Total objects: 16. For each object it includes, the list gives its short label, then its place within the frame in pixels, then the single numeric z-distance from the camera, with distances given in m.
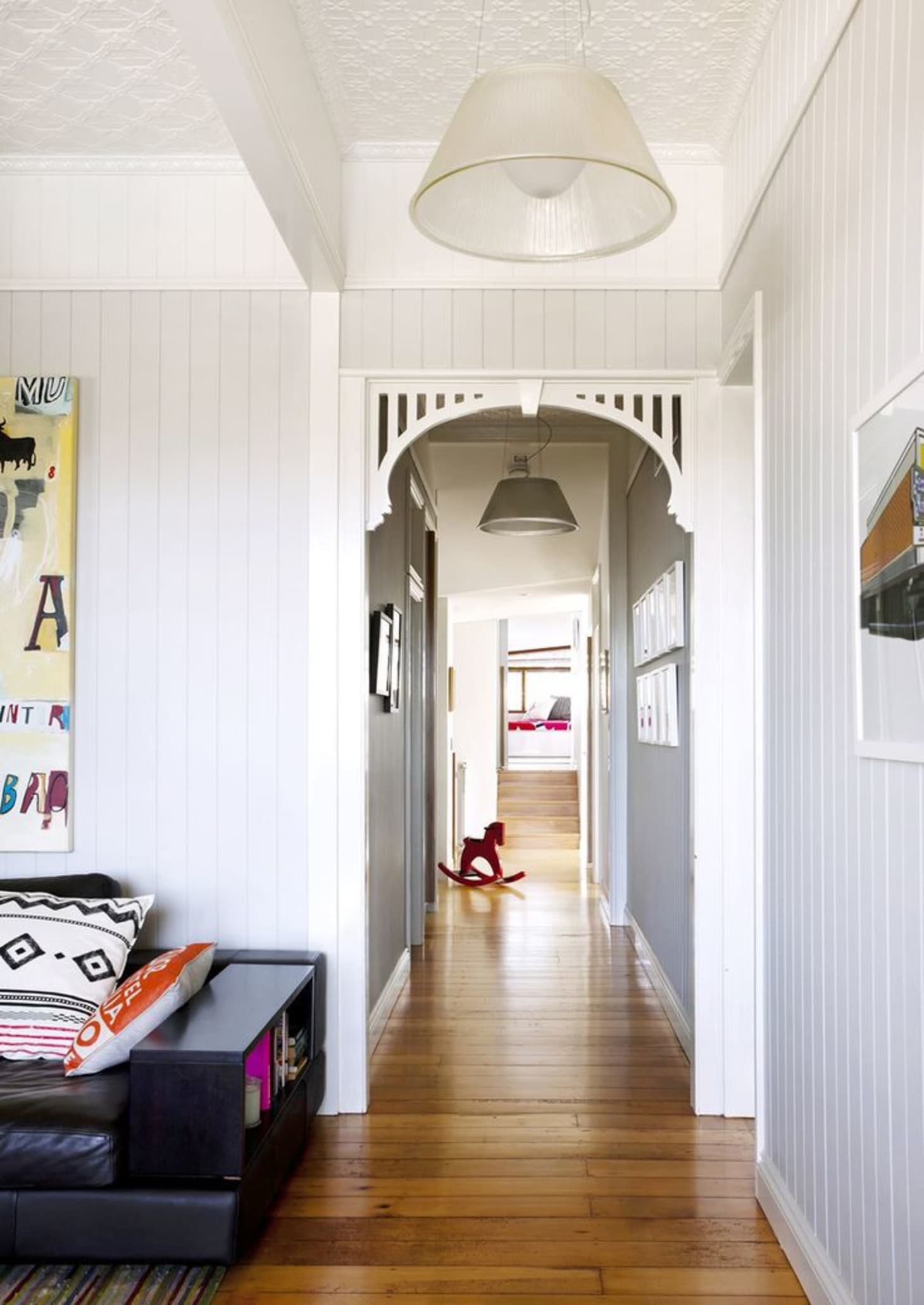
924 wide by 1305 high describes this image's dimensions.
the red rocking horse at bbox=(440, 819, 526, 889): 8.97
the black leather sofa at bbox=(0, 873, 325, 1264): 2.65
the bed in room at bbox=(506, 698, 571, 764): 19.08
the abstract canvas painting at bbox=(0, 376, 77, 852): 3.76
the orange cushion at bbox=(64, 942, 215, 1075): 2.95
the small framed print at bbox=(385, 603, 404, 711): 5.16
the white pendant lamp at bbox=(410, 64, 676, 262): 2.03
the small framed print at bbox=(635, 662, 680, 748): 4.71
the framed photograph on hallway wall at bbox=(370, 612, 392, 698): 4.63
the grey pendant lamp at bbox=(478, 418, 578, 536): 6.45
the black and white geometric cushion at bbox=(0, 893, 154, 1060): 3.15
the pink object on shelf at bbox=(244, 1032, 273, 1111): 3.03
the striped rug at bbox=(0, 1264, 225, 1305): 2.57
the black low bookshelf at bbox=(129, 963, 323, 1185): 2.68
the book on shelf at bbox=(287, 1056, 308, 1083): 3.36
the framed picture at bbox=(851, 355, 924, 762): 1.87
